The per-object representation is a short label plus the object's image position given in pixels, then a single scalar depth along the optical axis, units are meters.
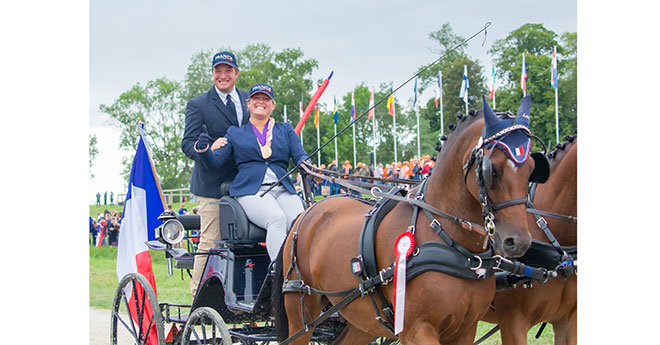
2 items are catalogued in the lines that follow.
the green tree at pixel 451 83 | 38.99
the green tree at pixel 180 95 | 39.50
